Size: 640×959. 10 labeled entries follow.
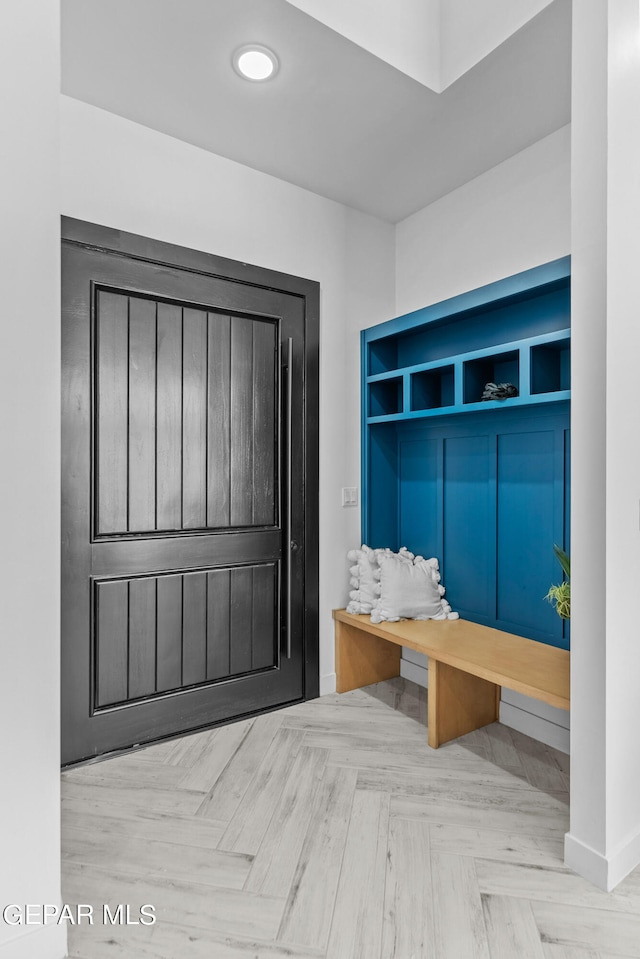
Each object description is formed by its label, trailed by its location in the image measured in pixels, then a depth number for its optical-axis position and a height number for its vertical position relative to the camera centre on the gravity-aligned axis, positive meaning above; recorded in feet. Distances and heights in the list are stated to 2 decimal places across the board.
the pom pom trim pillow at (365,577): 9.05 -1.63
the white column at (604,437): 4.98 +0.41
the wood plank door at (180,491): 7.00 -0.16
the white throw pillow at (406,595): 8.65 -1.85
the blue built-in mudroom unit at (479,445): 7.49 +0.57
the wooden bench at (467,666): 6.52 -2.34
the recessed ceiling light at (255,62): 6.14 +4.83
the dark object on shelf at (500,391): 7.38 +1.22
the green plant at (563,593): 6.73 -1.40
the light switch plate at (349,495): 9.55 -0.27
